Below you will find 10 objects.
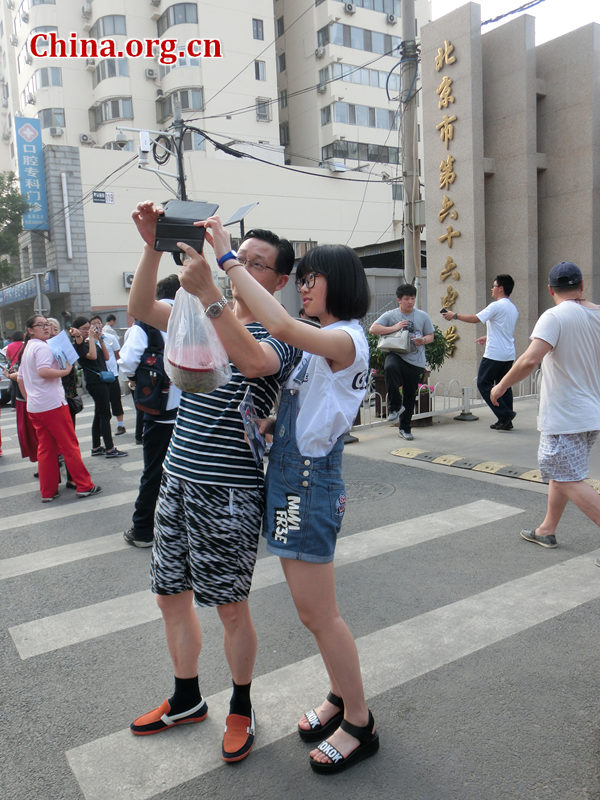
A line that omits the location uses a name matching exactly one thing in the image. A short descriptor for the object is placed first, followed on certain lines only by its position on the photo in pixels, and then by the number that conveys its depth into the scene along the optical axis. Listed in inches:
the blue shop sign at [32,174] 1075.9
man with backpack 183.9
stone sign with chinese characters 467.2
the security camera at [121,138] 899.0
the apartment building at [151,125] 1091.3
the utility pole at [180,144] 755.4
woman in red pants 244.5
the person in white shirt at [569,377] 155.7
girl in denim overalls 87.6
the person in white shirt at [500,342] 318.6
